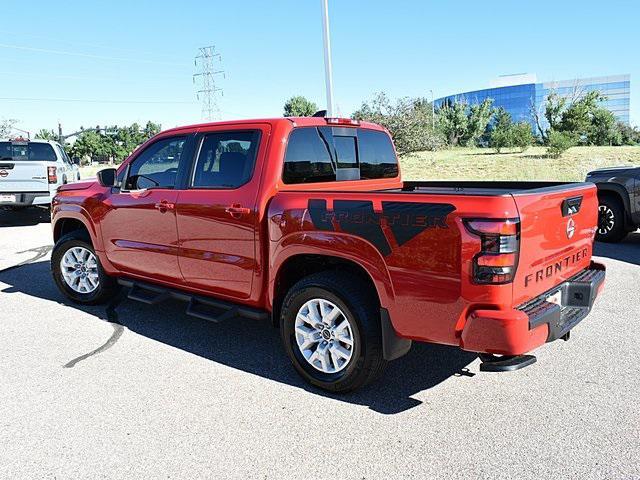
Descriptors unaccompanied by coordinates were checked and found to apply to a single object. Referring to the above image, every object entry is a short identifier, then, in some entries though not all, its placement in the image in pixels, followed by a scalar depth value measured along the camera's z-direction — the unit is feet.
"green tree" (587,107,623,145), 170.81
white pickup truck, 39.01
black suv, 26.73
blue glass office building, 425.28
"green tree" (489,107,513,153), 136.56
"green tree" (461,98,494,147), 208.13
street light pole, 44.86
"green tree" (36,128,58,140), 327.26
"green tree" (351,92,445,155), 110.83
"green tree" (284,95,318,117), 291.73
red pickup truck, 9.50
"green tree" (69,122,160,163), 310.65
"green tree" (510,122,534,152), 125.34
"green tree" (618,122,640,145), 208.41
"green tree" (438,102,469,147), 204.74
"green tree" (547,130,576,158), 102.89
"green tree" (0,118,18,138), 207.79
